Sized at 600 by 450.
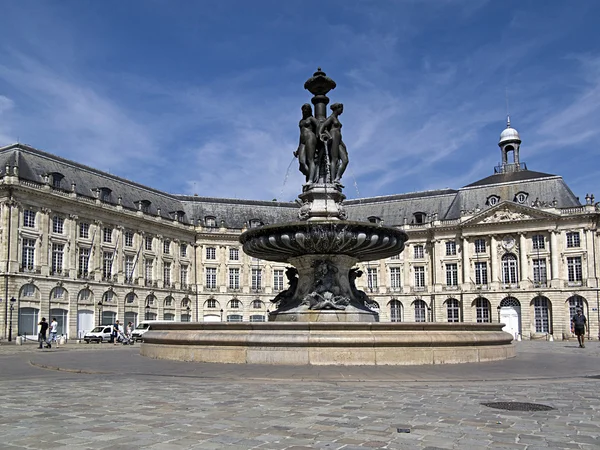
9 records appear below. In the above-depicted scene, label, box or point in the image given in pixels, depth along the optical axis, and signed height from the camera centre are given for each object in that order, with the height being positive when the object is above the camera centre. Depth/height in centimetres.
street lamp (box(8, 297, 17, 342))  4487 +70
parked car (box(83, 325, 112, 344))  4231 -125
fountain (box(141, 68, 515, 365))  1295 +2
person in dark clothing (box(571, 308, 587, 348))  2474 -58
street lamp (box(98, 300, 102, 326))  5362 +20
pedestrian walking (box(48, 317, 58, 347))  3508 -82
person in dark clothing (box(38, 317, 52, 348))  2900 -72
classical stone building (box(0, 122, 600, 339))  4944 +583
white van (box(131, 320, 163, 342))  4430 -112
